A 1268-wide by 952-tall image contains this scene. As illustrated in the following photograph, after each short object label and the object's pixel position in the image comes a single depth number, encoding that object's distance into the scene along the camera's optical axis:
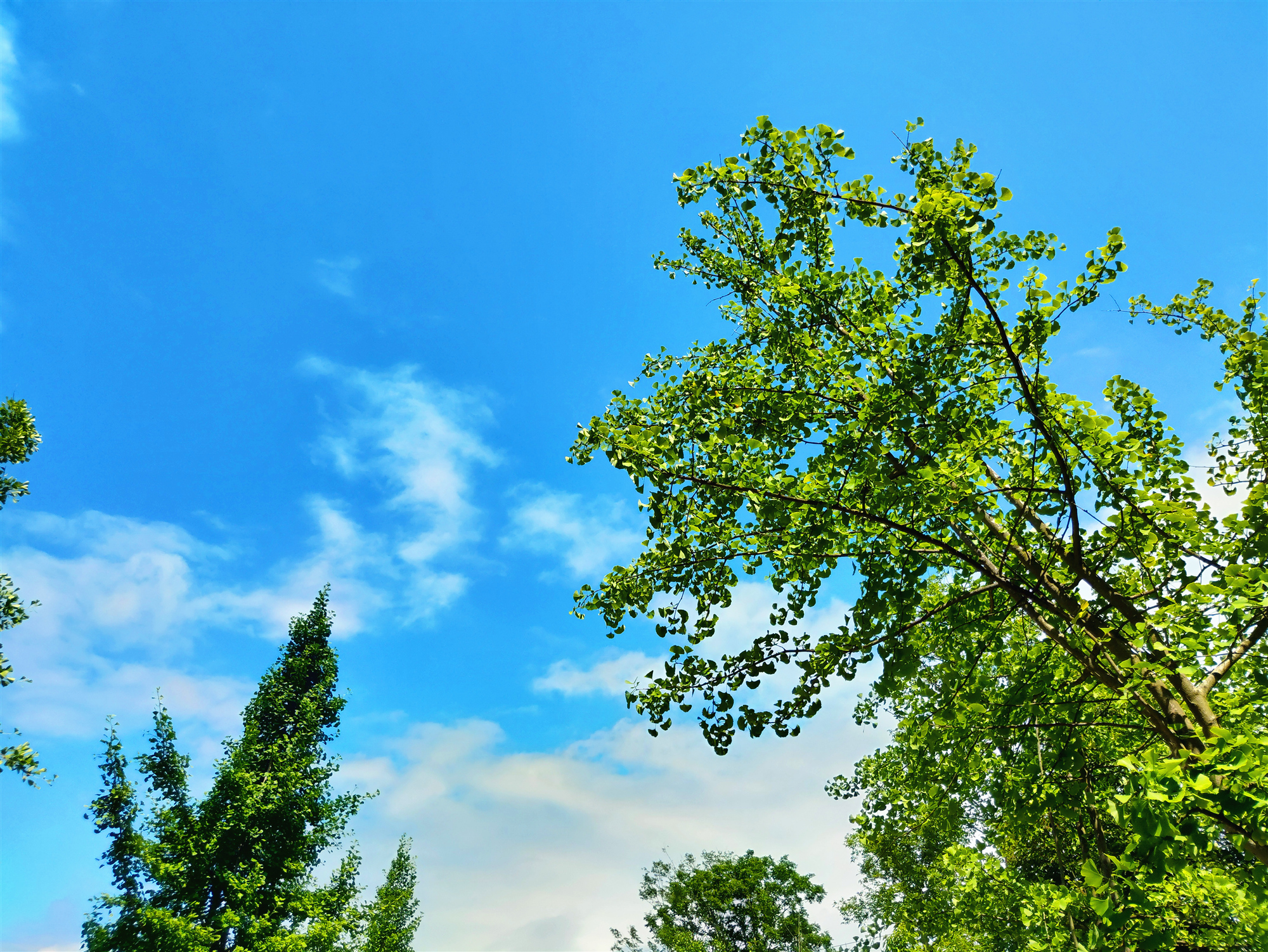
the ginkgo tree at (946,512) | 4.87
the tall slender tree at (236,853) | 16.59
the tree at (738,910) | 41.09
